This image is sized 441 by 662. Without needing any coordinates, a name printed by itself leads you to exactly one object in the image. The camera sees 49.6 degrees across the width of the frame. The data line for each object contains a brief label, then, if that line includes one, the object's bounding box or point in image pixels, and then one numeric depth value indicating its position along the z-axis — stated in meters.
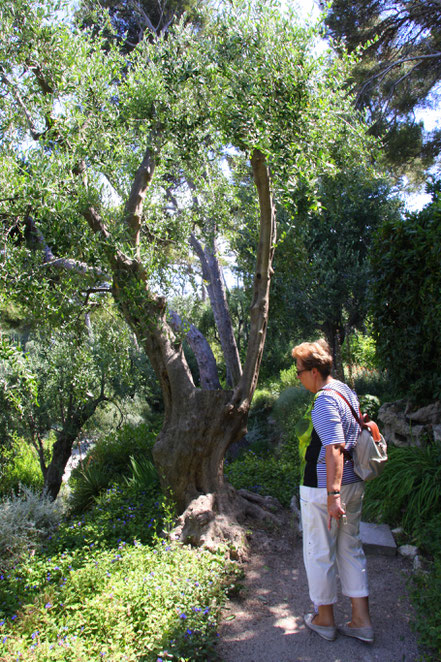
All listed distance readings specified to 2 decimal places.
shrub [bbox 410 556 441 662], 2.68
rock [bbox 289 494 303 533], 4.77
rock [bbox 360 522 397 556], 4.09
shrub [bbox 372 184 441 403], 5.09
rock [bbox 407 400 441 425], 5.23
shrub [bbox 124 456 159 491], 6.23
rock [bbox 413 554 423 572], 3.71
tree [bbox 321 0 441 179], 10.93
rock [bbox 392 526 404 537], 4.27
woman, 2.88
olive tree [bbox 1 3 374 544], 3.90
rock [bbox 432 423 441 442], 4.78
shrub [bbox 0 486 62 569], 4.88
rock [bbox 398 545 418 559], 3.95
